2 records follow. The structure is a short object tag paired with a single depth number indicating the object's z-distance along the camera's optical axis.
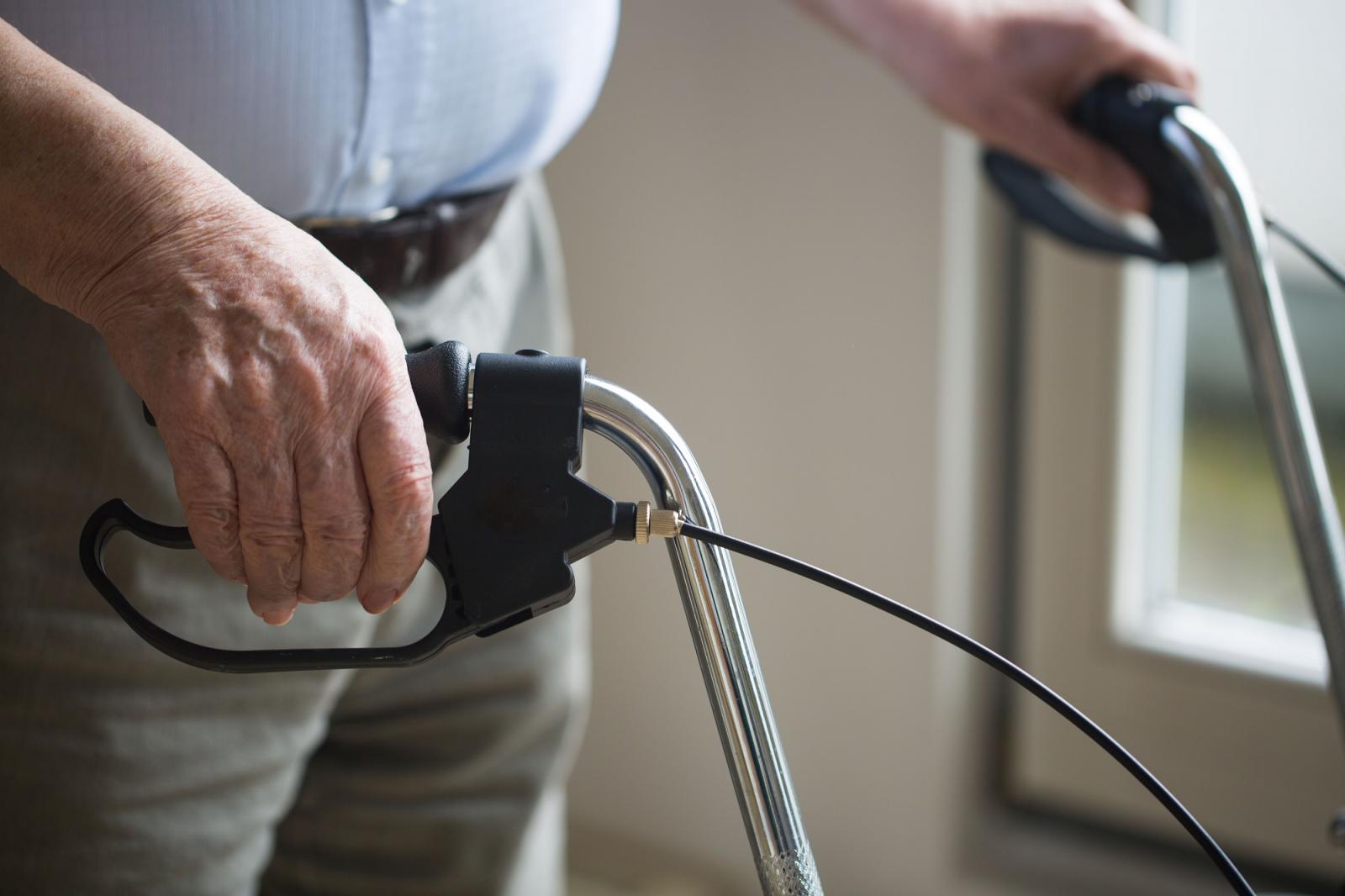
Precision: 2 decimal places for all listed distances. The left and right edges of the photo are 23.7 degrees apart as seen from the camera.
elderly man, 1.05
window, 2.26
